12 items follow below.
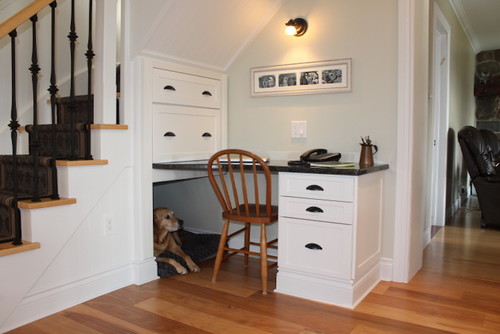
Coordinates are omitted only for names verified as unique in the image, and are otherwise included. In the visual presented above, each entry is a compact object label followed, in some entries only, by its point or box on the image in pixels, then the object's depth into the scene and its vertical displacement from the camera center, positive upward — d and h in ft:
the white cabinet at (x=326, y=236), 7.52 -1.49
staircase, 6.75 -1.49
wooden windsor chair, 8.13 -1.15
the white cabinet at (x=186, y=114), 8.96 +0.93
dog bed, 9.20 -2.30
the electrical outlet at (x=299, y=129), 9.82 +0.60
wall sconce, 9.62 +2.90
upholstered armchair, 14.08 -0.65
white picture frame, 9.27 +1.75
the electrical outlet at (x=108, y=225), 8.13 -1.36
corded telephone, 8.29 -0.02
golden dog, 9.52 -1.68
